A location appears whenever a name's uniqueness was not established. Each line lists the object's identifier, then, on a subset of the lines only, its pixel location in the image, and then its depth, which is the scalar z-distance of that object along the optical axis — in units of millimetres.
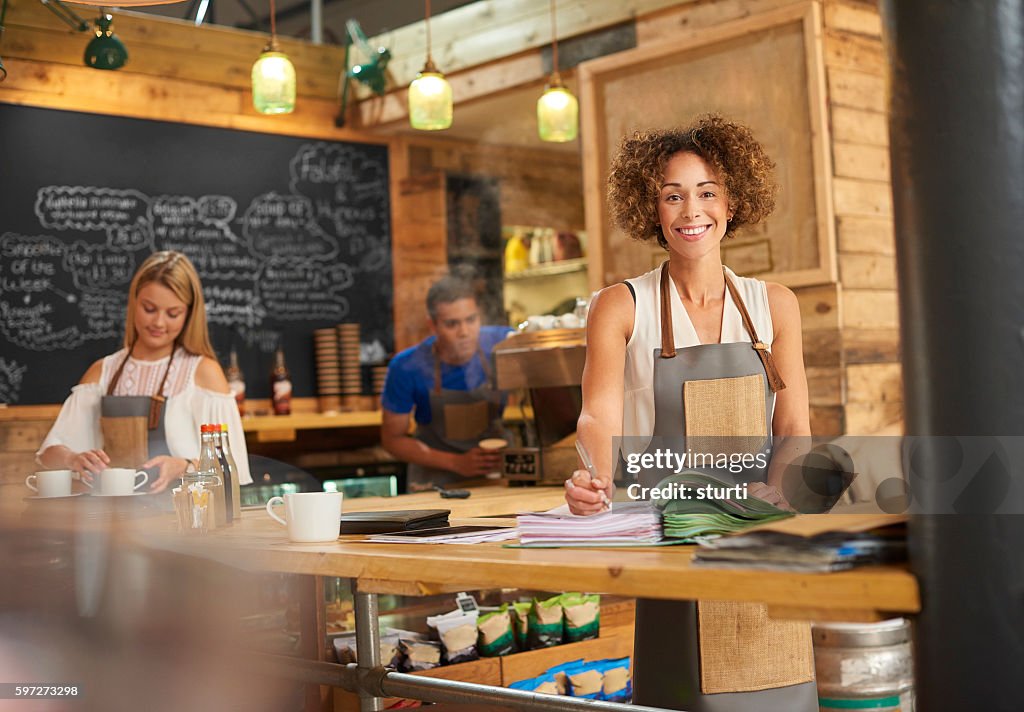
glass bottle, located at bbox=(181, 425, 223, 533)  2324
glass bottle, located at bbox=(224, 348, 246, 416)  6551
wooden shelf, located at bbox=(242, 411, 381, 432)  6234
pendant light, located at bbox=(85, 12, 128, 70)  5723
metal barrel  3562
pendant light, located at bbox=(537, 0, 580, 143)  5602
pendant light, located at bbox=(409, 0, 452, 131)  5422
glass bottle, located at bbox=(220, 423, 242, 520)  2548
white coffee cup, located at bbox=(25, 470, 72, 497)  3055
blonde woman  3734
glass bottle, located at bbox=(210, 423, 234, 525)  2512
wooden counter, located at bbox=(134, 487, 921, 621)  1189
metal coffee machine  3725
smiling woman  2135
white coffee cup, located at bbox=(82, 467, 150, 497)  2947
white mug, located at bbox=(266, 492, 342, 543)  1921
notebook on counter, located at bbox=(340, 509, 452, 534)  2004
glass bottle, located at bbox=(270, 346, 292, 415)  6832
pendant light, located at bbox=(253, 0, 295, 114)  5414
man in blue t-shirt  4906
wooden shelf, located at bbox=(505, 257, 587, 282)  7836
